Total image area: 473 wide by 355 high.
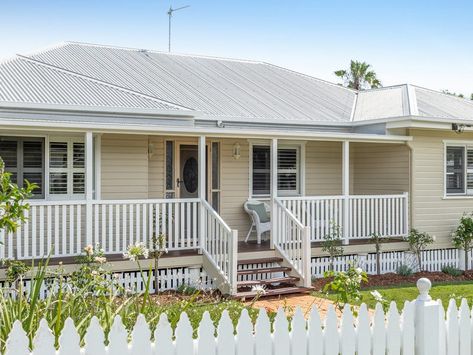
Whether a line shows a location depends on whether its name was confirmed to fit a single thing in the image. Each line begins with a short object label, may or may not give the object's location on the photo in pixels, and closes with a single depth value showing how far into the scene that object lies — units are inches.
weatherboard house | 461.4
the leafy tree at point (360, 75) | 1624.0
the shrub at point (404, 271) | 554.9
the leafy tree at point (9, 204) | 207.9
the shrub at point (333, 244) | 518.0
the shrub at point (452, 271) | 572.6
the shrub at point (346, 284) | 242.5
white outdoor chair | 545.3
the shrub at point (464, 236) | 590.2
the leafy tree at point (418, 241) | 570.9
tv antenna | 878.2
